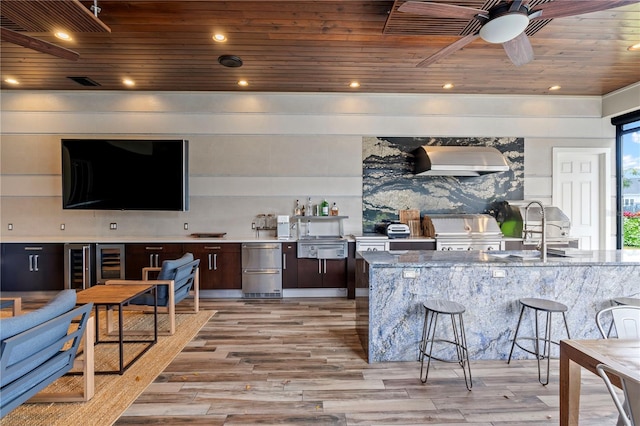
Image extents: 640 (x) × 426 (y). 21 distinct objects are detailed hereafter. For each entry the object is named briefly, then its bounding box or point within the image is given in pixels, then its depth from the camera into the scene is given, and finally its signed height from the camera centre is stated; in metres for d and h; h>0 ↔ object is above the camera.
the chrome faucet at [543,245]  2.75 -0.29
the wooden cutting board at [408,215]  5.30 -0.03
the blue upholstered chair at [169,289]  3.30 -0.83
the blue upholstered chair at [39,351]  1.57 -0.78
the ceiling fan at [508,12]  2.19 +1.47
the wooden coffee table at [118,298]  2.56 -0.74
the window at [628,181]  5.11 +0.54
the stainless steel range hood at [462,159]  4.75 +0.83
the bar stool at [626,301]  2.54 -0.72
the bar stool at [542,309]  2.44 -0.81
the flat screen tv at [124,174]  4.84 +0.59
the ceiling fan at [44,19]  2.32 +1.54
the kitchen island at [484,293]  2.75 -0.71
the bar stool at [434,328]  2.43 -0.99
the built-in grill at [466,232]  4.69 -0.29
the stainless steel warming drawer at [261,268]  4.70 -0.84
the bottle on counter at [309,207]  5.24 +0.09
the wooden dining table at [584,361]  1.36 -0.66
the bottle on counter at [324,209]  5.17 +0.06
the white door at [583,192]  5.35 +0.37
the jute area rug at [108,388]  2.02 -1.33
